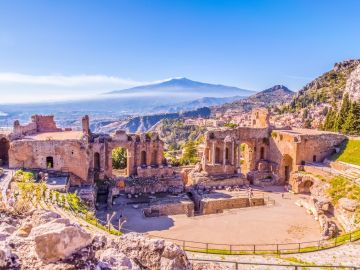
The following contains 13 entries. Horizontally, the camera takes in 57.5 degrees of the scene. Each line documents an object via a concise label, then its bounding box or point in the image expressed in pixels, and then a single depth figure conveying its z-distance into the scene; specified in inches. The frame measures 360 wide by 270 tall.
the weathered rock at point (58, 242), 268.1
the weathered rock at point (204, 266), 441.8
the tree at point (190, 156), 2069.4
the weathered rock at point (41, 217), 380.8
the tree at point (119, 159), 1931.6
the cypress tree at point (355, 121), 2221.9
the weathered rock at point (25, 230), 356.2
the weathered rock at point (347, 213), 1085.8
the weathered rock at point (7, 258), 254.6
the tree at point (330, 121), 2615.7
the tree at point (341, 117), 2424.5
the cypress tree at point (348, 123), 2281.0
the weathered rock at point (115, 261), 296.3
